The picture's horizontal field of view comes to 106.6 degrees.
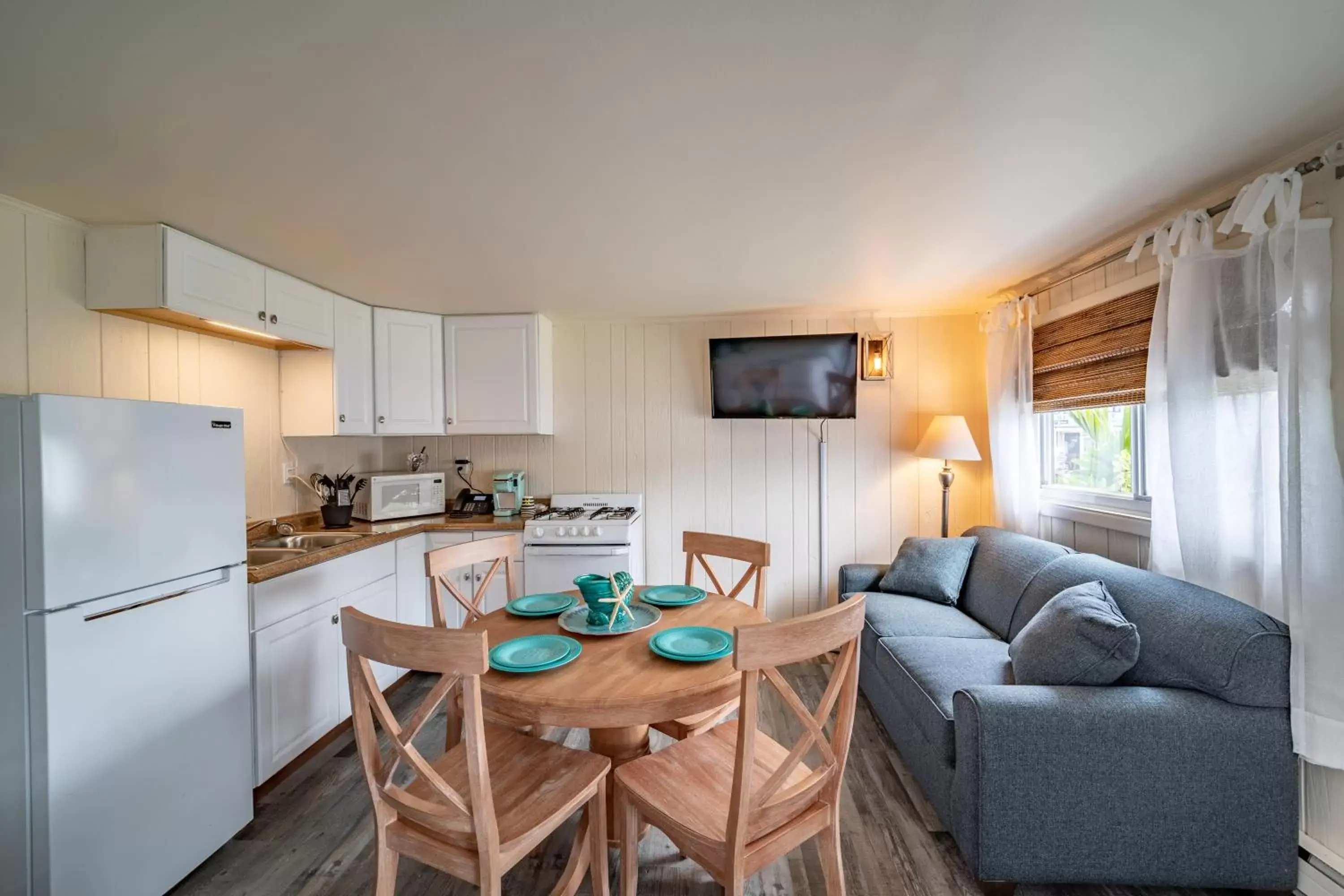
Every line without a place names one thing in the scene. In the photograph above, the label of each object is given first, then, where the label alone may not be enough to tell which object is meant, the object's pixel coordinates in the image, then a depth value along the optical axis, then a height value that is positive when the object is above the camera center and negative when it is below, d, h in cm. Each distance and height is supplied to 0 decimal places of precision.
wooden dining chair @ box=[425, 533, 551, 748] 180 -50
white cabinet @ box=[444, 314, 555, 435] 336 +49
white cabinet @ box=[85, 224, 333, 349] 192 +69
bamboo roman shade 214 +41
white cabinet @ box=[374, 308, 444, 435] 311 +49
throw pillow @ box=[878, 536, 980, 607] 279 -72
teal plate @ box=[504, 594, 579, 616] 183 -59
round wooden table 122 -62
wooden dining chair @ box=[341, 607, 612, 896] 108 -89
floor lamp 300 +0
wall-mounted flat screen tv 331 +46
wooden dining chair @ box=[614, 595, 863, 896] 112 -90
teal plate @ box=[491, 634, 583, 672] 137 -60
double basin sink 223 -47
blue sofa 145 -97
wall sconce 338 +59
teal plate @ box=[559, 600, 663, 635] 165 -60
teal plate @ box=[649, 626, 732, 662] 143 -60
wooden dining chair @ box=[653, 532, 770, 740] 173 -52
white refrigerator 130 -56
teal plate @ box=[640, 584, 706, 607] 194 -60
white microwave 312 -31
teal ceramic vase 170 -52
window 233 -6
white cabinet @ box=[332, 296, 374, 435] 285 +48
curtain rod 146 +81
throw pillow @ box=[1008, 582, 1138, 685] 156 -66
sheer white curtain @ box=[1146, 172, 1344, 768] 138 +1
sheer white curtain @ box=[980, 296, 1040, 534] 284 +13
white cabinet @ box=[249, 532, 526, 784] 200 -85
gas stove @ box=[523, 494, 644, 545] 305 -50
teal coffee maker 346 -32
